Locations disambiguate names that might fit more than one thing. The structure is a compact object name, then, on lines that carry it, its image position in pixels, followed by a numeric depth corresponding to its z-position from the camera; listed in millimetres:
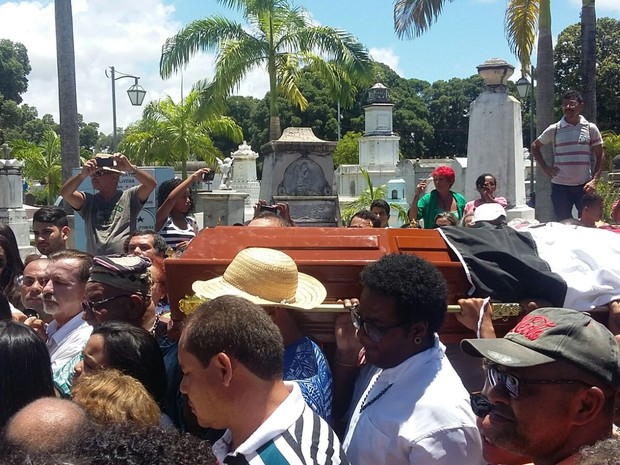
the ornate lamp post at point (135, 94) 18844
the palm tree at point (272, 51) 19531
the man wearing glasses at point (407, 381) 2182
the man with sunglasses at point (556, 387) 1714
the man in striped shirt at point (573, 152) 6633
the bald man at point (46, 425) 1608
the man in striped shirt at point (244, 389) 1875
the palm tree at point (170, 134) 28547
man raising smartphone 5082
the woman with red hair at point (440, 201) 6312
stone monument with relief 12586
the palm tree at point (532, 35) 11039
